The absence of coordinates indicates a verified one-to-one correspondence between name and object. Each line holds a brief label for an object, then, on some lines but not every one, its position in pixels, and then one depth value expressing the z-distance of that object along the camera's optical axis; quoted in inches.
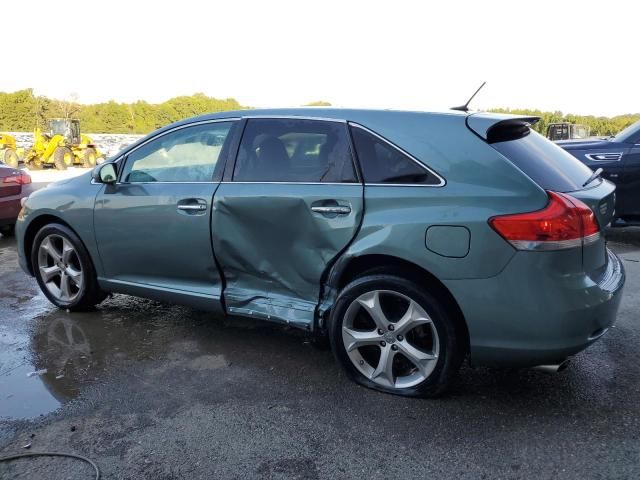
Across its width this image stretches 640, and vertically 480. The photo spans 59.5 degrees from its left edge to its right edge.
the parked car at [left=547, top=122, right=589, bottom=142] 771.4
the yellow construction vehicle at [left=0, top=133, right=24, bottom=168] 804.6
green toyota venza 109.3
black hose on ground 103.8
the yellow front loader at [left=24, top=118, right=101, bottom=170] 832.9
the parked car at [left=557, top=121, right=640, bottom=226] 266.5
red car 306.2
